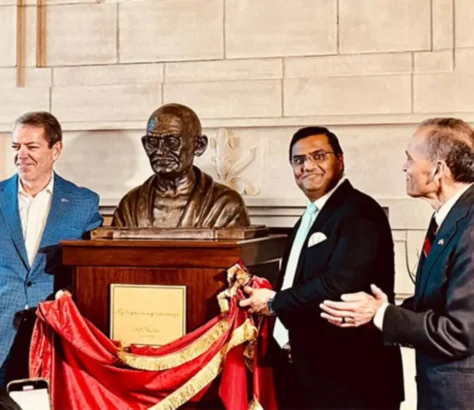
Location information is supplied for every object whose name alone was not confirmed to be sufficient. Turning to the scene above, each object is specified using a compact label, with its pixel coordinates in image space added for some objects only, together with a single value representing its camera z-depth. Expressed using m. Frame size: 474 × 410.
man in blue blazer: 3.52
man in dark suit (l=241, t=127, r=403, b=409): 2.85
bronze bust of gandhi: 3.42
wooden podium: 3.14
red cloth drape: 3.07
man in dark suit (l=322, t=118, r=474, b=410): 2.26
